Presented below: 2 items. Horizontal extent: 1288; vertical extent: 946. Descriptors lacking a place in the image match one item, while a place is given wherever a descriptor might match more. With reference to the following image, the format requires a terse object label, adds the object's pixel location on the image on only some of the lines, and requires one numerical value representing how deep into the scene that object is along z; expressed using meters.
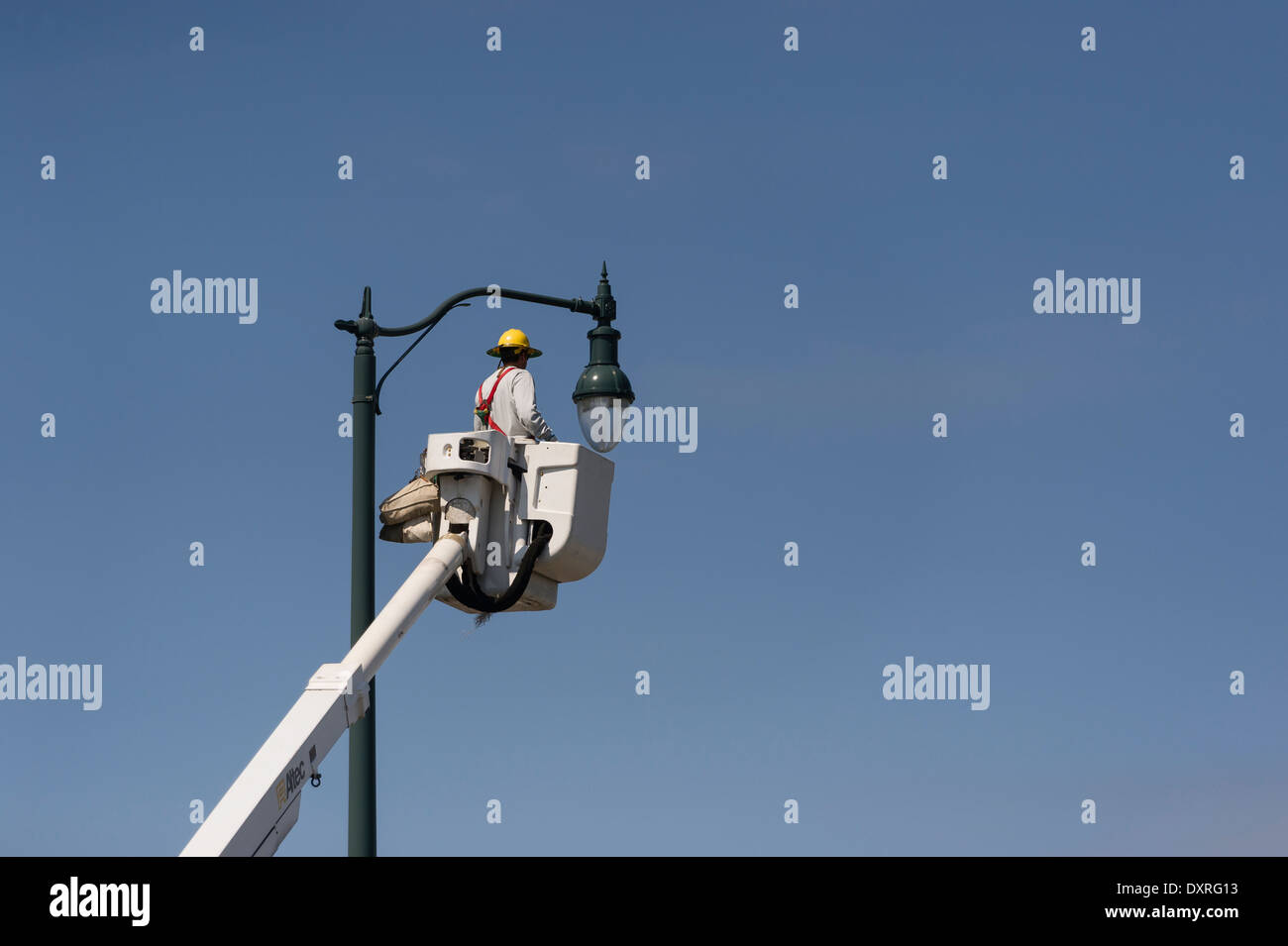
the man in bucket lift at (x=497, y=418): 18.45
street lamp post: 15.65
